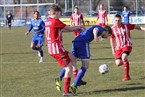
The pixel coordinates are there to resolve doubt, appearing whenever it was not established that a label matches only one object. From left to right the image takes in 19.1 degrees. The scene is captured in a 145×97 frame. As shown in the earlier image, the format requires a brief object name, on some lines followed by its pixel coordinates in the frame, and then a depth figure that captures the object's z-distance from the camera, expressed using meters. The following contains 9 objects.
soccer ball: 10.61
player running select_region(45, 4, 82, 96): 9.15
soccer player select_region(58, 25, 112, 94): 9.69
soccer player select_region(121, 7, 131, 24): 33.92
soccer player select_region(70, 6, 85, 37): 24.62
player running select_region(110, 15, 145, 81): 11.34
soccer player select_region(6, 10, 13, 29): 49.36
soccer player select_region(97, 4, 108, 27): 27.91
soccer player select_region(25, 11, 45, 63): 16.38
